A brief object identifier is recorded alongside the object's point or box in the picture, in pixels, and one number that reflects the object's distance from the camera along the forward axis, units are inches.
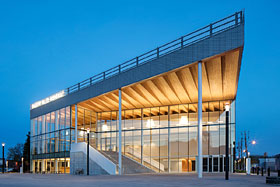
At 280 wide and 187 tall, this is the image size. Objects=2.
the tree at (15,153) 3707.9
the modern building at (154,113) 824.9
